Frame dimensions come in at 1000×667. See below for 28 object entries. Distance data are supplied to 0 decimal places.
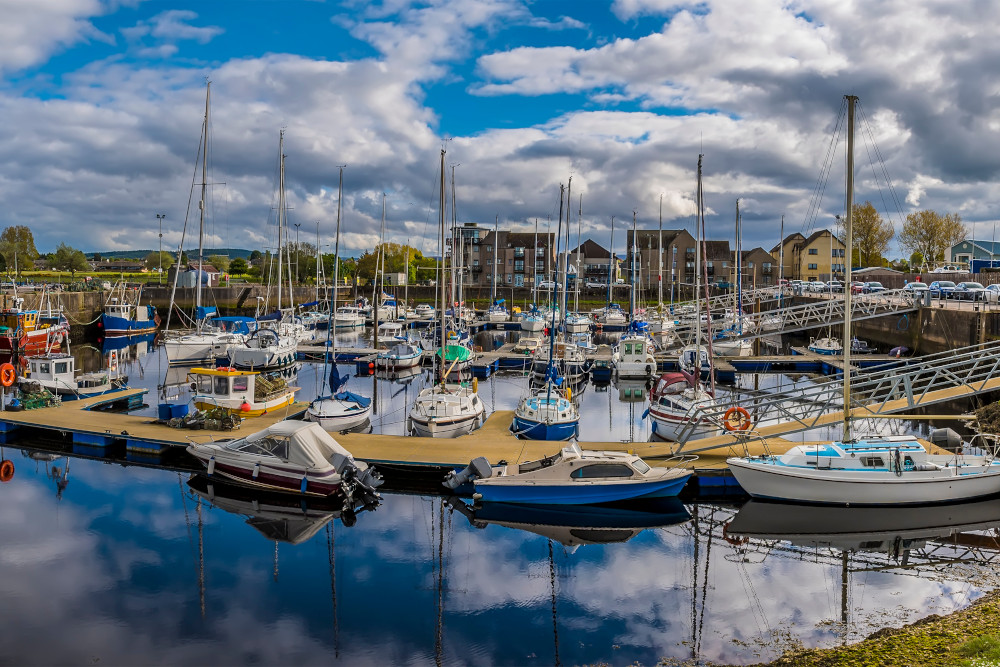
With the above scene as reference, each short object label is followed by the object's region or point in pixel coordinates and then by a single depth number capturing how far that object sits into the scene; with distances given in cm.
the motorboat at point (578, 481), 1967
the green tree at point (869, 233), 10388
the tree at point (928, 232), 10494
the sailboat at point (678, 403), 2575
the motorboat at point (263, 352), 4566
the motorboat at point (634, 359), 4428
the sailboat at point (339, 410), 2667
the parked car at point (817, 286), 8036
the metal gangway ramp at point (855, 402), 2231
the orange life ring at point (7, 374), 3168
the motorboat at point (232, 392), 2771
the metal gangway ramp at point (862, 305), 5097
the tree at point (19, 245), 12406
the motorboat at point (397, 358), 4672
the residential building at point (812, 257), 11519
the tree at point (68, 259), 14088
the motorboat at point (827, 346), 5131
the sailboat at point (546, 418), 2581
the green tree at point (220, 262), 16942
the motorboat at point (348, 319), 7944
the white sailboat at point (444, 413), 2586
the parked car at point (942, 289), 5903
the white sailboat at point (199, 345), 4844
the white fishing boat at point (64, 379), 3231
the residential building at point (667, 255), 12234
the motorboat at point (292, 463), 2069
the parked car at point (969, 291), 5678
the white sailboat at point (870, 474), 1927
